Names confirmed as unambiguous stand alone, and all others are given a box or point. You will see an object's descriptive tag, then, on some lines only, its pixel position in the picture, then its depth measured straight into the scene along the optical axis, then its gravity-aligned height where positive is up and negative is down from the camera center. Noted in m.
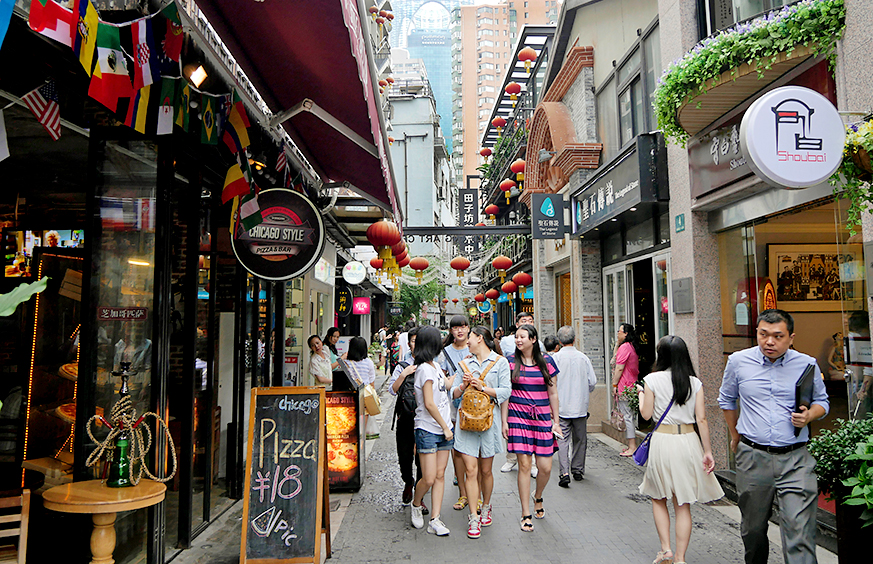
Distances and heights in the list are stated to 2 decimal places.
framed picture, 6.27 +0.39
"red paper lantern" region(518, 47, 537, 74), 16.72 +7.68
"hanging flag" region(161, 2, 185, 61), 3.58 +1.78
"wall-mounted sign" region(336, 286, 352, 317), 22.78 +0.62
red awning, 3.65 +1.94
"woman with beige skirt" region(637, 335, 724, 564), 4.55 -1.12
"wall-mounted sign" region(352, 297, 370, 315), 23.61 +0.42
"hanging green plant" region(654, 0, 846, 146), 4.89 +2.47
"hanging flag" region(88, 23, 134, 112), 3.04 +1.40
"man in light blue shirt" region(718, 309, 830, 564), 3.87 -0.96
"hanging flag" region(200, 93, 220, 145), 4.58 +1.63
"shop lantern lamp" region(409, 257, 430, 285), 16.56 +1.52
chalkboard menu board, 4.41 -1.28
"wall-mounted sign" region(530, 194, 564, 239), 12.12 +2.11
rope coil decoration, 3.95 -0.82
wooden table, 3.48 -1.14
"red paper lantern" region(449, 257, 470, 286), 17.59 +1.58
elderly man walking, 7.52 -1.18
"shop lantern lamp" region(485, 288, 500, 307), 23.75 +0.85
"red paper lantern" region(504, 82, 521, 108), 18.33 +7.33
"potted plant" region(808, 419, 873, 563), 3.63 -1.06
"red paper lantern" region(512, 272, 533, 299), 16.88 +1.04
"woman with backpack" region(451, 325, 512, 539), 5.49 -0.93
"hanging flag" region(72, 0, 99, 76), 2.70 +1.41
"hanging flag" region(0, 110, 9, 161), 2.86 +0.90
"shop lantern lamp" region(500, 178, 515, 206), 17.80 +4.06
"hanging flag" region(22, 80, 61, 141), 3.38 +1.29
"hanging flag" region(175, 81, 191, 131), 4.26 +1.63
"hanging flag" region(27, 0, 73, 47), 2.38 +1.31
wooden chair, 3.00 -1.09
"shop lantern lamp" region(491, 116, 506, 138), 21.89 +7.44
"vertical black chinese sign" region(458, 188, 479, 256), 20.92 +4.14
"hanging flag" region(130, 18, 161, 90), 3.36 +1.63
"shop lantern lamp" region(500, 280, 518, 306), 18.53 +0.88
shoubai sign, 4.08 +1.27
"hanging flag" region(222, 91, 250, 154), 4.88 +1.67
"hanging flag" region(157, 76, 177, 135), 4.05 +1.54
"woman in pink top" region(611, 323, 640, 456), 8.59 -0.82
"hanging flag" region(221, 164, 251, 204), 5.04 +1.19
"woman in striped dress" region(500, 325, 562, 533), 5.70 -1.03
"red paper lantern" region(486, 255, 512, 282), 17.20 +1.55
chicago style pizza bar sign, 5.54 +0.78
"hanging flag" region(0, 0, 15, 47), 1.80 +0.99
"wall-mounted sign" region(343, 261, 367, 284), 17.11 +1.32
